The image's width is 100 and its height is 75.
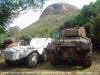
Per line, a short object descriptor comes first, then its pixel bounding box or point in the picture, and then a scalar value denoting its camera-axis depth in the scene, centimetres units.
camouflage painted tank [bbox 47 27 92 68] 484
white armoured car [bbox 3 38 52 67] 524
